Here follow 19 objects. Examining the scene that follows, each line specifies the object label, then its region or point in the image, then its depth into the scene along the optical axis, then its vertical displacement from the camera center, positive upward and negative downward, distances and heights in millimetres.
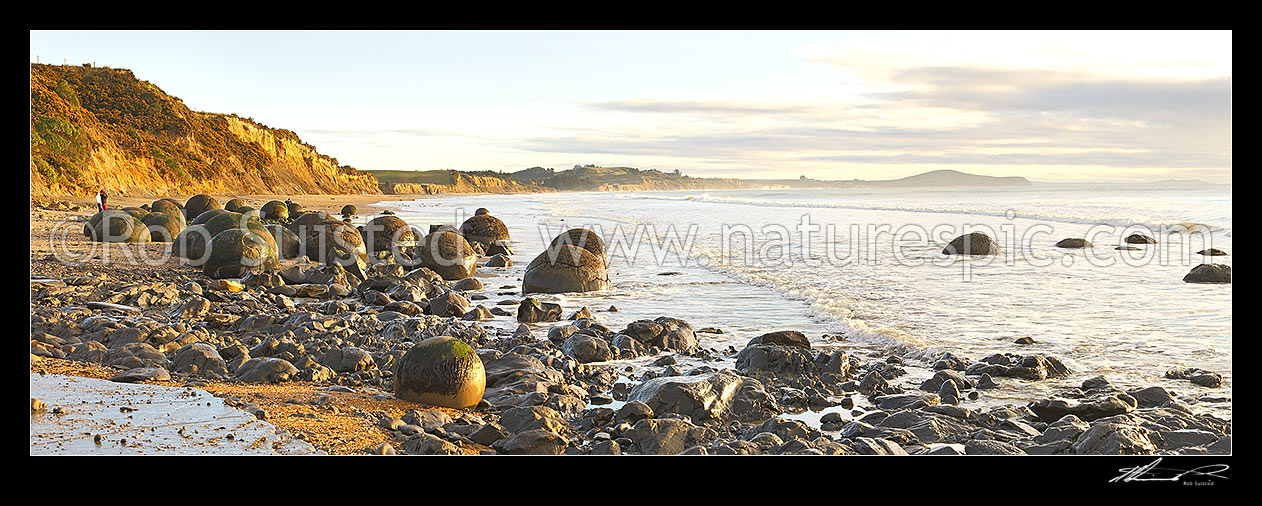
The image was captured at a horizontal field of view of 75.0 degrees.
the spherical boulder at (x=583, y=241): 14492 -160
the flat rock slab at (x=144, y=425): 4852 -1239
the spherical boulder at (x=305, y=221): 20297 +300
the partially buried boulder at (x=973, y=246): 19609 -342
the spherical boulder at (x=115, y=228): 18672 +100
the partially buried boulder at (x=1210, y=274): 13641 -709
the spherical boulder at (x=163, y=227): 19469 +130
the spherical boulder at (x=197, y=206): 28422 +918
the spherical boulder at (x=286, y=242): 17234 -207
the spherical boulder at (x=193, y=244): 14828 -225
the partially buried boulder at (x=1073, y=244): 21516 -326
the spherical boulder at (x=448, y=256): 14820 -439
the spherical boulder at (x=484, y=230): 21125 +55
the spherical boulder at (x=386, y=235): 18984 -65
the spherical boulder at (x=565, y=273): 13172 -669
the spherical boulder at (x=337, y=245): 15759 -263
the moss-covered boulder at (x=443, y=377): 6246 -1109
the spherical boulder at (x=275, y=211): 29469 +769
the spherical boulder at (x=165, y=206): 22966 +769
